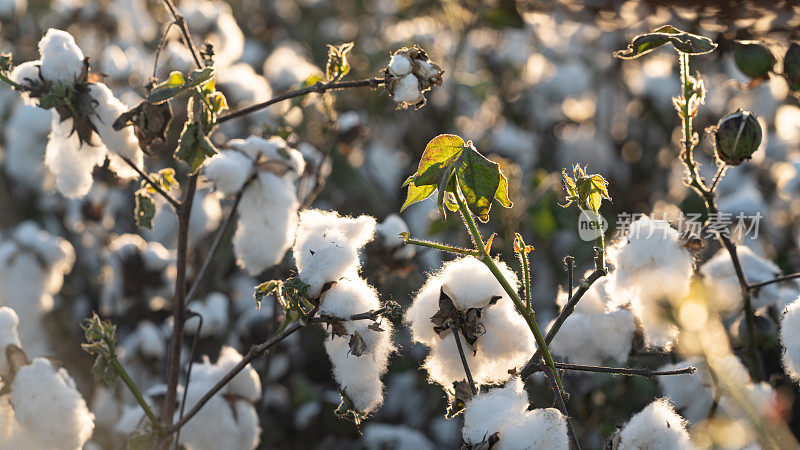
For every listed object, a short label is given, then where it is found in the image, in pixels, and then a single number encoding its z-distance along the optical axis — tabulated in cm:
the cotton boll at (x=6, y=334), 212
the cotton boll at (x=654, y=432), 198
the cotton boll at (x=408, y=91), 205
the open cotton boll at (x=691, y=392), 220
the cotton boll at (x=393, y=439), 255
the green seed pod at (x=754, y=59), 213
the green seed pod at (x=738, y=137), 207
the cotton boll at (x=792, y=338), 202
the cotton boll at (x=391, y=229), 241
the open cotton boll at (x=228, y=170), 221
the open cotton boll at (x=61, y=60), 211
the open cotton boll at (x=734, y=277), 226
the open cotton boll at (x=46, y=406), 211
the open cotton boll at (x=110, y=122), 211
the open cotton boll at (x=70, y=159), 215
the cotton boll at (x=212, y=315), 259
